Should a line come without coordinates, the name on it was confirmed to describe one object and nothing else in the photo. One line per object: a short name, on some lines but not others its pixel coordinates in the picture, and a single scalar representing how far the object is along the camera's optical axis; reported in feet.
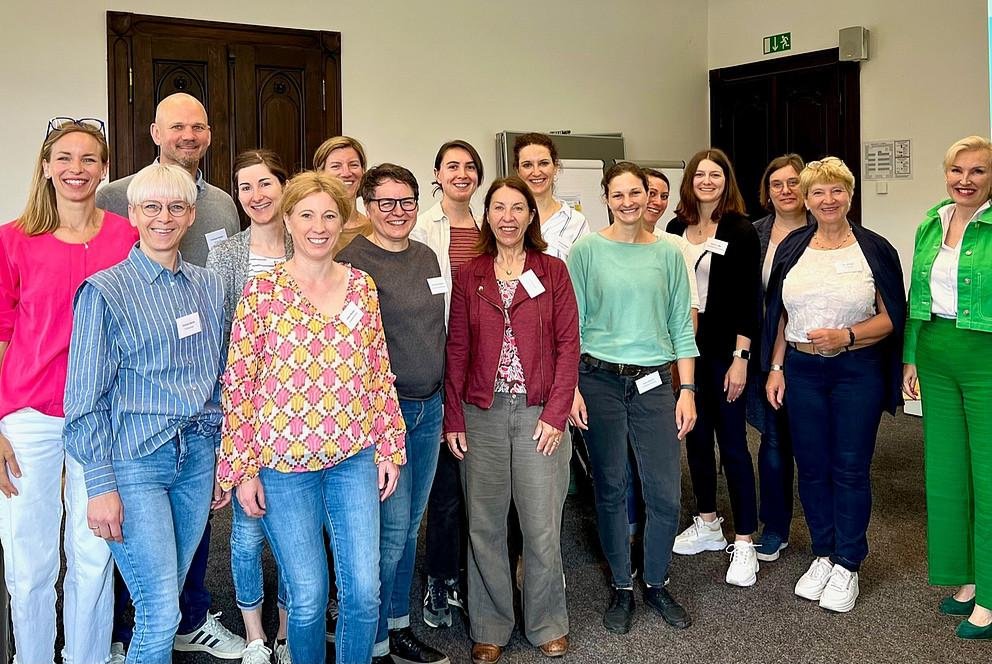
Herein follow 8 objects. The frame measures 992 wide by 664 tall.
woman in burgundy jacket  8.56
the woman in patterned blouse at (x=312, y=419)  6.93
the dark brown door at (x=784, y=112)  22.20
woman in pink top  7.57
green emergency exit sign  23.20
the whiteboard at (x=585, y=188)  22.57
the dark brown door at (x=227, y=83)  17.94
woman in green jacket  9.32
